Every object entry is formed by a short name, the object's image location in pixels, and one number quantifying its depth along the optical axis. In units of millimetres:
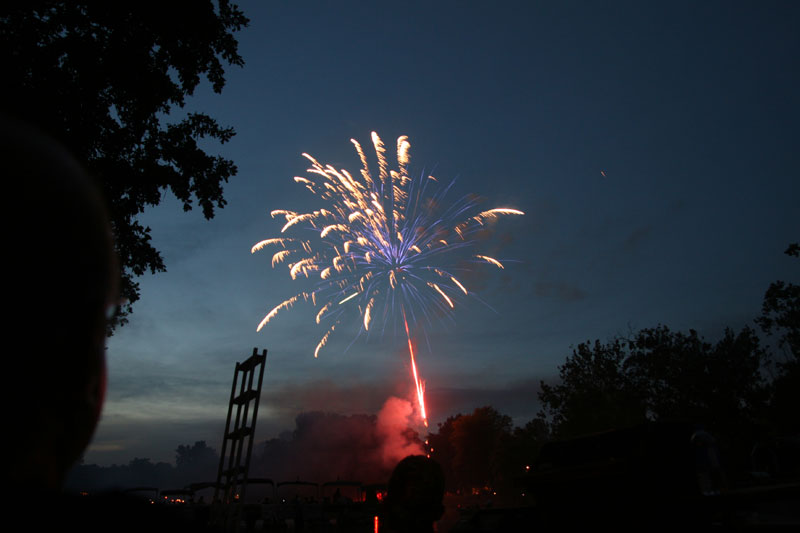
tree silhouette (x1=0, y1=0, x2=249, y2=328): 8305
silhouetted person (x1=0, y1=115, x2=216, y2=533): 620
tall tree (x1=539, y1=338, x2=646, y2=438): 42688
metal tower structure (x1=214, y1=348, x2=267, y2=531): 10656
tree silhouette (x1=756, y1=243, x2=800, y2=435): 38531
